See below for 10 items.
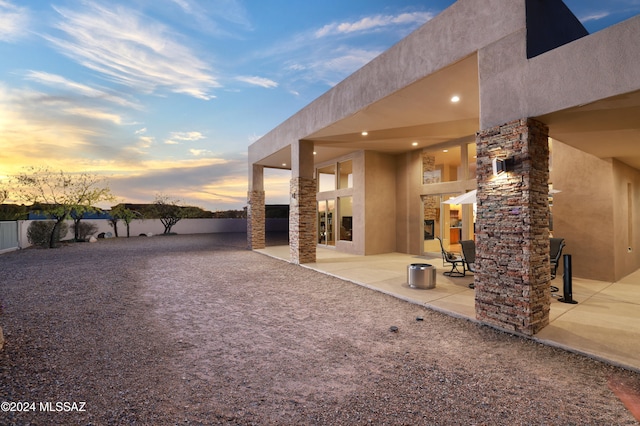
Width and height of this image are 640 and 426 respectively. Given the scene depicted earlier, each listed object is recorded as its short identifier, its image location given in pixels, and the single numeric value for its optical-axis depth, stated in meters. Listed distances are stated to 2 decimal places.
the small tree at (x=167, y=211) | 25.39
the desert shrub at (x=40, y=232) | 15.66
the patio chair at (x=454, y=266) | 7.66
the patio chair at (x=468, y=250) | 7.05
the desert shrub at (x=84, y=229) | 19.02
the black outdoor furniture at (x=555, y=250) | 6.45
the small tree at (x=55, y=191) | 15.33
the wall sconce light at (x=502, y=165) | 4.02
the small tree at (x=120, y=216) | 22.39
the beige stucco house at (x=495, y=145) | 3.82
